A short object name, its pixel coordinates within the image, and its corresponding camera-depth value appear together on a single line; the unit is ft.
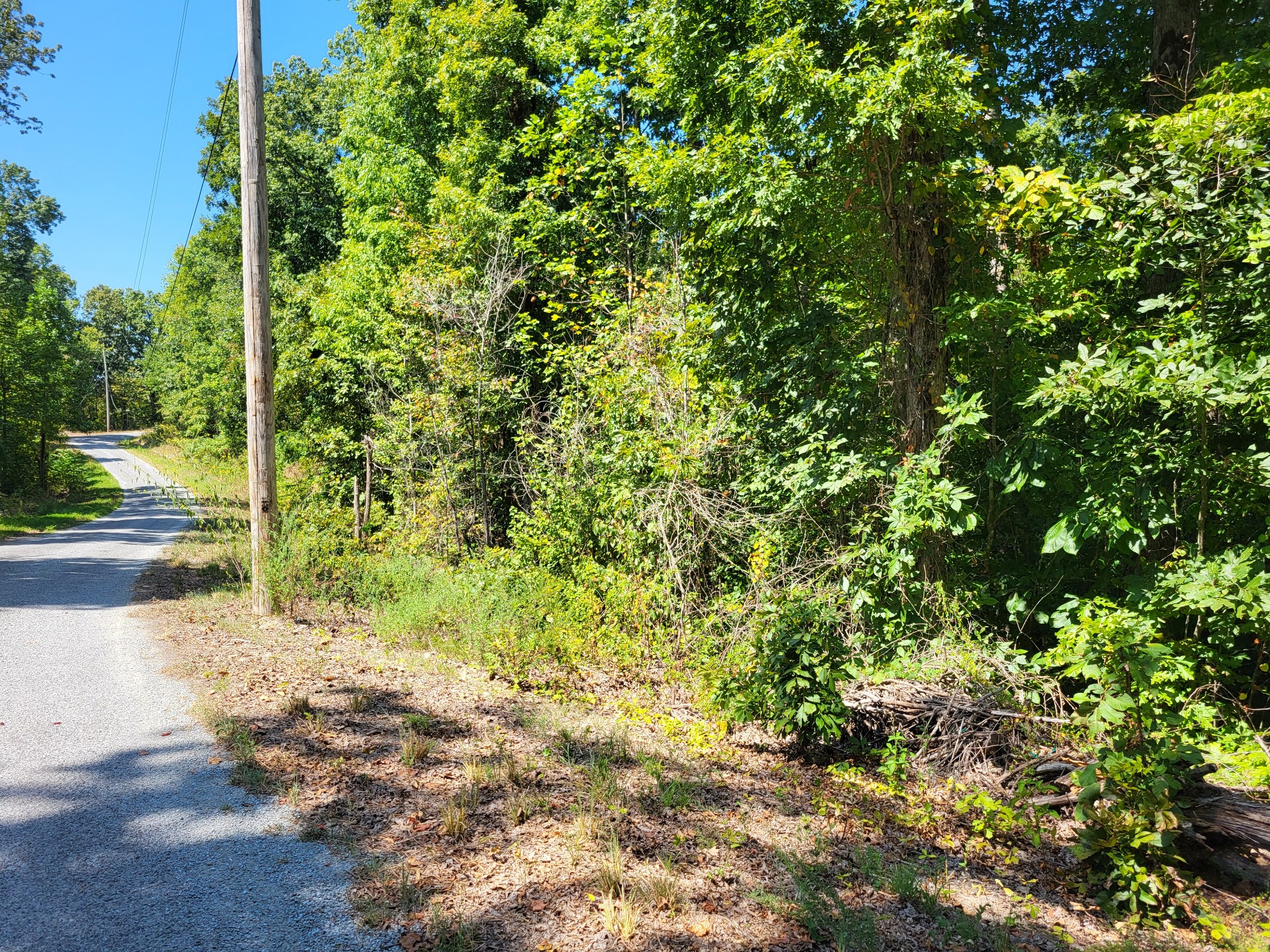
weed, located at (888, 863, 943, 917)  11.31
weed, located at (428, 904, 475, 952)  9.65
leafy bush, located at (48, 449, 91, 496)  81.46
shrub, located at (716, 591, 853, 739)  16.84
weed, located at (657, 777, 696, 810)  14.06
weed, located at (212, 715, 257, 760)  15.31
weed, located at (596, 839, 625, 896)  10.91
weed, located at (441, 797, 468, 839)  12.50
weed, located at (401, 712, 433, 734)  17.07
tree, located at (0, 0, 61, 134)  57.93
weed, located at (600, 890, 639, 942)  10.12
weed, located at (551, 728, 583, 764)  15.99
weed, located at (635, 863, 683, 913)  10.82
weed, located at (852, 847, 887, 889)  12.09
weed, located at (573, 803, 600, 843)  12.46
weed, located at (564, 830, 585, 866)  11.89
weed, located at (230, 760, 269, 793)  13.99
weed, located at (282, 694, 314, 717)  17.47
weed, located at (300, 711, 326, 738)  16.56
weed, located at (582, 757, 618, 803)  13.82
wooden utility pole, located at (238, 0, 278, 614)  25.05
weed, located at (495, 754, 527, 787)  14.58
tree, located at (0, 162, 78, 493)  72.95
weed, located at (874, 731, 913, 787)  16.25
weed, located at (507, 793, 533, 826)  13.08
